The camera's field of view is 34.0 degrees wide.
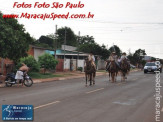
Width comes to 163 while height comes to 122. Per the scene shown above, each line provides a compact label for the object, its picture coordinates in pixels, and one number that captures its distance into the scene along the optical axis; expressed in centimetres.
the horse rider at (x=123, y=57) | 2366
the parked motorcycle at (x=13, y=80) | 1877
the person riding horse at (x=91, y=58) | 1914
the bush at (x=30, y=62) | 2702
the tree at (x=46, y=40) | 9640
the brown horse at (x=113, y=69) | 2200
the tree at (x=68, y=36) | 9200
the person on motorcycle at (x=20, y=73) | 1856
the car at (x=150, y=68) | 4271
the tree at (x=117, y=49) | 8285
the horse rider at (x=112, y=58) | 2206
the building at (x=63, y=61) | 3754
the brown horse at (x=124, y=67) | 2364
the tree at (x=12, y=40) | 2042
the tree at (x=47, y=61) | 3088
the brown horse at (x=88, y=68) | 1912
